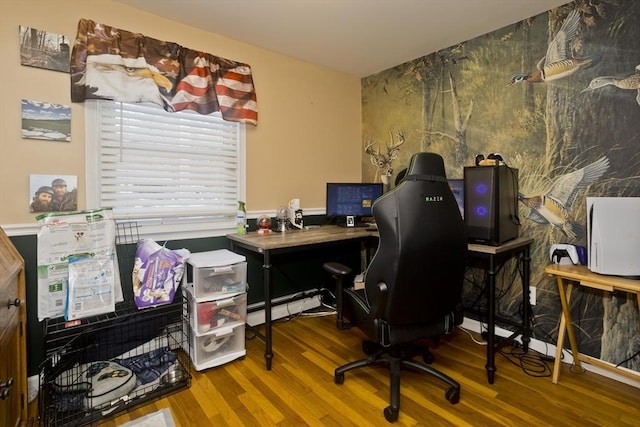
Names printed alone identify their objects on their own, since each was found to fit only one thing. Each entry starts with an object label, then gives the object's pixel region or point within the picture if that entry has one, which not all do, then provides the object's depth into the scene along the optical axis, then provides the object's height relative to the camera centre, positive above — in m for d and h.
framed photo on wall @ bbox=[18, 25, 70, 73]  1.82 +0.94
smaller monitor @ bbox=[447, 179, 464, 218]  2.54 +0.17
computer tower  2.00 +0.03
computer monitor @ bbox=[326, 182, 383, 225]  3.07 +0.09
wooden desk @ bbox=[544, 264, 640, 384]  1.67 -0.43
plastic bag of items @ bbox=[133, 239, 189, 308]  1.97 -0.42
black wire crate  1.70 -0.99
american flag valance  1.97 +0.94
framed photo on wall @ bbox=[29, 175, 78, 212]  1.87 +0.09
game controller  2.01 -0.29
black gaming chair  1.52 -0.28
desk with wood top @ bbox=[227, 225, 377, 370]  2.10 -0.23
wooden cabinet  1.07 -0.50
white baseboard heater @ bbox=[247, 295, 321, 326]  2.78 -0.95
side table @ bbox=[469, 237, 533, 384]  1.93 -0.35
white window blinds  2.10 +0.30
